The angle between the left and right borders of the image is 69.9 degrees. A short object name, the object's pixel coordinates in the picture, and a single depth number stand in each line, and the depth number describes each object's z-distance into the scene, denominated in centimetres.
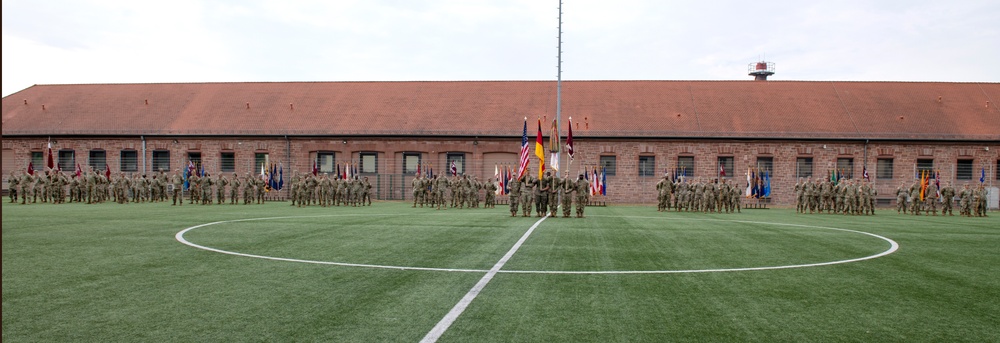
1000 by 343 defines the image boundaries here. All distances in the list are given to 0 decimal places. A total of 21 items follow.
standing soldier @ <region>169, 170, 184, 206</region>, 3186
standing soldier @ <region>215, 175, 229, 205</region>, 3381
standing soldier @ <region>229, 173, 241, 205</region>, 3313
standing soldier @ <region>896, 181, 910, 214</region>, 3234
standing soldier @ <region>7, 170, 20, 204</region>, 3450
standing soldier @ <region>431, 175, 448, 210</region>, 3192
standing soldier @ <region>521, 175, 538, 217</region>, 2344
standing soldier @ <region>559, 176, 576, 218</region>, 2358
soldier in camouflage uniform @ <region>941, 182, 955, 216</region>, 3118
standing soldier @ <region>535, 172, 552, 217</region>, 2377
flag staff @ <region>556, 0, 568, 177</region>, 3647
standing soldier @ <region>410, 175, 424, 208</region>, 3312
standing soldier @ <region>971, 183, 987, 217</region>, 3016
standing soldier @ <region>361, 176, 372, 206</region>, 3416
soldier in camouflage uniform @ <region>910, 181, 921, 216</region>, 3188
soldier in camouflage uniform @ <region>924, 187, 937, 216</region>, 3199
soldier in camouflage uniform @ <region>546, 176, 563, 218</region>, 2359
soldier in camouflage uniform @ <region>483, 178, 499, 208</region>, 3363
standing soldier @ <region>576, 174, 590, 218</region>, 2362
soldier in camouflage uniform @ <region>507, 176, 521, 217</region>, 2441
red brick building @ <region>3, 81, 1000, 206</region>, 4078
